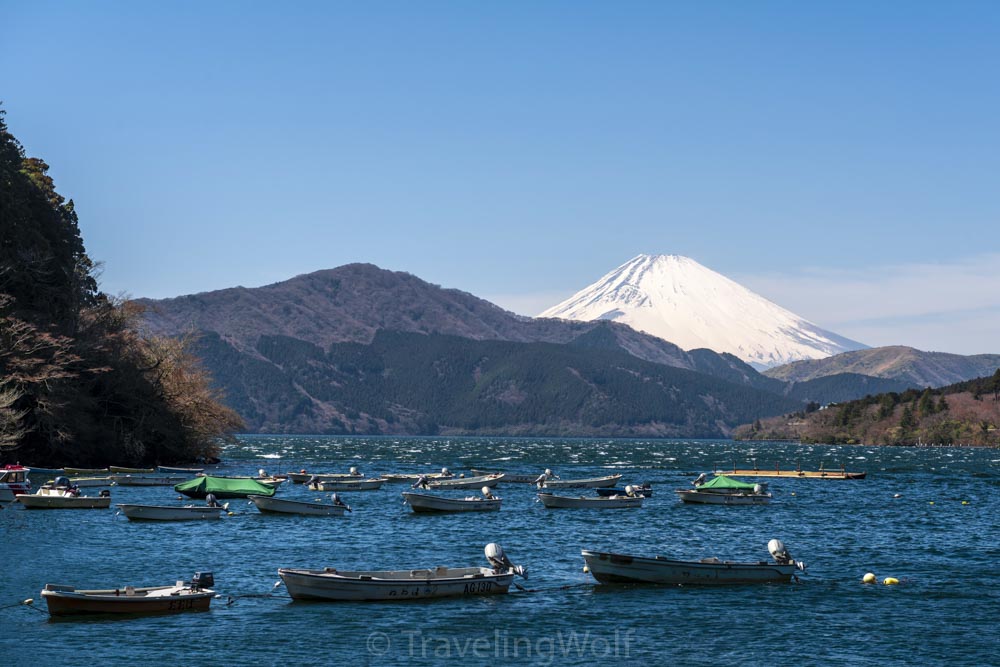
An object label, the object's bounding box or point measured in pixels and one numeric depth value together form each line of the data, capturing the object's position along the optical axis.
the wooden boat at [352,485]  122.56
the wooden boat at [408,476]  132.50
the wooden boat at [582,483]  125.56
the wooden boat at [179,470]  122.88
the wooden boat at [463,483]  126.46
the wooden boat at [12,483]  84.81
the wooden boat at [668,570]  54.50
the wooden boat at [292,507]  88.62
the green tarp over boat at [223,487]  92.75
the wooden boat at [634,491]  105.12
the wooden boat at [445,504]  93.44
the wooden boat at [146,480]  110.81
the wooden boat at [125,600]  43.97
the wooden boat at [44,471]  109.81
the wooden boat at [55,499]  83.04
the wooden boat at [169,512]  80.50
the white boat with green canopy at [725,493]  107.88
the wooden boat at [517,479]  140.00
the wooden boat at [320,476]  127.38
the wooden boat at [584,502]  99.12
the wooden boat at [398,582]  48.34
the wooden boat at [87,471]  111.41
